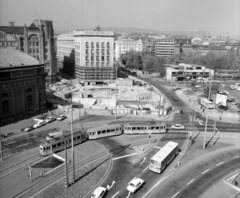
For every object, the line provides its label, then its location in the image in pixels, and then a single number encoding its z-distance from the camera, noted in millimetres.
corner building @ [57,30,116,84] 123812
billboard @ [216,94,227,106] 84500
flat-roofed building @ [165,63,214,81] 149000
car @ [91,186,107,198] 33250
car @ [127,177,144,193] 35219
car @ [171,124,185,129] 63438
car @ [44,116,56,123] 66056
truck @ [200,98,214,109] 85288
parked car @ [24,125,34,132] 59419
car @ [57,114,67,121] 68131
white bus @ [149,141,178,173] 40438
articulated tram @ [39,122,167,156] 46344
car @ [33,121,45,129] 61759
